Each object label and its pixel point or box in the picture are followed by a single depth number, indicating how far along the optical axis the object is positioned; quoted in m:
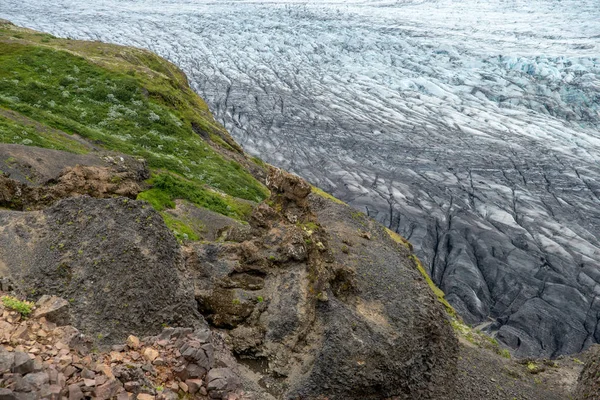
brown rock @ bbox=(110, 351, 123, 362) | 11.40
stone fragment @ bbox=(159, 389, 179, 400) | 10.71
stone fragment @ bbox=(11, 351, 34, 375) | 8.62
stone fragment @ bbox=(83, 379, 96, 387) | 9.48
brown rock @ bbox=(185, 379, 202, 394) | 11.82
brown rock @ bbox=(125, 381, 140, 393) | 10.23
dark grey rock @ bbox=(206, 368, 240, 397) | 11.97
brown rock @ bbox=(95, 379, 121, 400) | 9.53
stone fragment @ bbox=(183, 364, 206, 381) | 12.13
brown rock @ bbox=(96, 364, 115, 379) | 10.09
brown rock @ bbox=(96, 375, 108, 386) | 9.73
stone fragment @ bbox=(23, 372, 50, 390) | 8.58
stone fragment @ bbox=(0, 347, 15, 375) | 8.49
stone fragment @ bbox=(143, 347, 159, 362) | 12.17
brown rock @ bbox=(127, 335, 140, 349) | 12.62
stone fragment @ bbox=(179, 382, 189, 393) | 11.70
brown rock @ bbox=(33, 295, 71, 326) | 11.71
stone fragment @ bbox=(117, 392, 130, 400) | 9.75
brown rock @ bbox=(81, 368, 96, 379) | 9.69
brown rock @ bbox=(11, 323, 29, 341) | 9.96
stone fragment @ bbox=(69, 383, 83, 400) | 9.09
